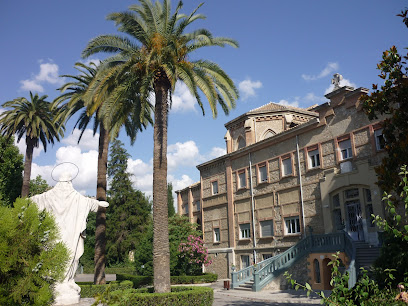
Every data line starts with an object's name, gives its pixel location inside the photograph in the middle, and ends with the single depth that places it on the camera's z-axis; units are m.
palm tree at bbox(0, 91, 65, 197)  32.12
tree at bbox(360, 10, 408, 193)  11.23
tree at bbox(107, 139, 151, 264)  53.94
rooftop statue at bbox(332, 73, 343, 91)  23.15
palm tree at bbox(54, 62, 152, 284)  20.95
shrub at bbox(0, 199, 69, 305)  7.61
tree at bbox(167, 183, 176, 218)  56.69
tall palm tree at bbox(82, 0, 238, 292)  14.67
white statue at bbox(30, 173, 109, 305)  14.42
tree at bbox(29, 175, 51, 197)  44.53
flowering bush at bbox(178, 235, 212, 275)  30.34
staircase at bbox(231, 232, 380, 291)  18.59
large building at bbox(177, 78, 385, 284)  21.25
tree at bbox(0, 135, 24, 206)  33.25
